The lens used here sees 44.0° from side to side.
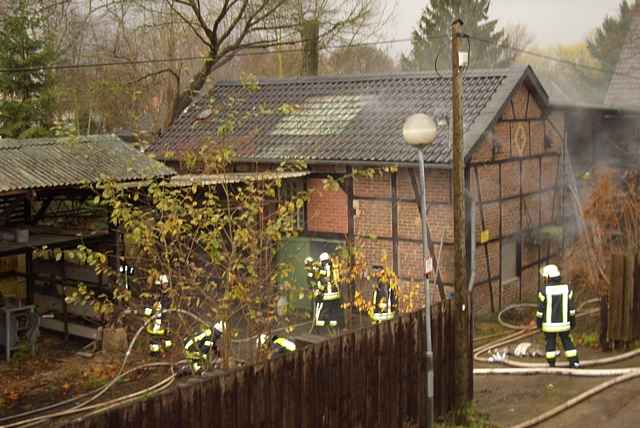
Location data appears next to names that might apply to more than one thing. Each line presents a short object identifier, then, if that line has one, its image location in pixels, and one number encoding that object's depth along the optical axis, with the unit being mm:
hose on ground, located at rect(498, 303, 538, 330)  15524
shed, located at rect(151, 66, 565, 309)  16703
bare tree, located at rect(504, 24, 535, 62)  58694
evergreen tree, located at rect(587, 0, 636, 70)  53219
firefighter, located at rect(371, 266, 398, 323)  13859
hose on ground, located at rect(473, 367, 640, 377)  11789
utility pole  10125
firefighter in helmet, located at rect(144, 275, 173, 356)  8725
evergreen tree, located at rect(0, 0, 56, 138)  24891
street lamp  9273
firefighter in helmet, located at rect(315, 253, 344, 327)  15789
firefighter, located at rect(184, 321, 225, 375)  8725
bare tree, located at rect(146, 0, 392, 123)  24672
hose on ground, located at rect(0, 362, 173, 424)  11570
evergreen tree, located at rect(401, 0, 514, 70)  50281
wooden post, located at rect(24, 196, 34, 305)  16953
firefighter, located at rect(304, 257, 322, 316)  12008
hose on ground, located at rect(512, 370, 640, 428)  9883
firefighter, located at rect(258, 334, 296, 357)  9898
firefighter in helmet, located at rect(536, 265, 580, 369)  12406
